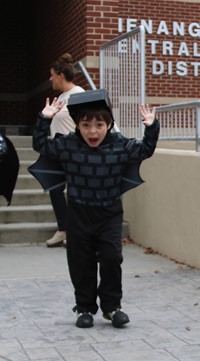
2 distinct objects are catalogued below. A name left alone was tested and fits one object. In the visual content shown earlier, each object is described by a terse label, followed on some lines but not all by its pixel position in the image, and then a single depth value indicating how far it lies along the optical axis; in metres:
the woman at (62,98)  6.99
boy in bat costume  4.40
